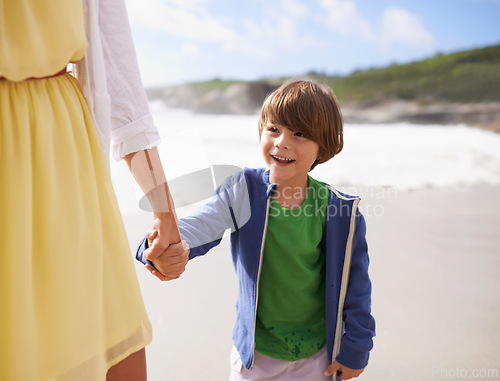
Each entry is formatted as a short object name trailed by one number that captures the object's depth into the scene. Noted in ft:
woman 2.06
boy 3.72
